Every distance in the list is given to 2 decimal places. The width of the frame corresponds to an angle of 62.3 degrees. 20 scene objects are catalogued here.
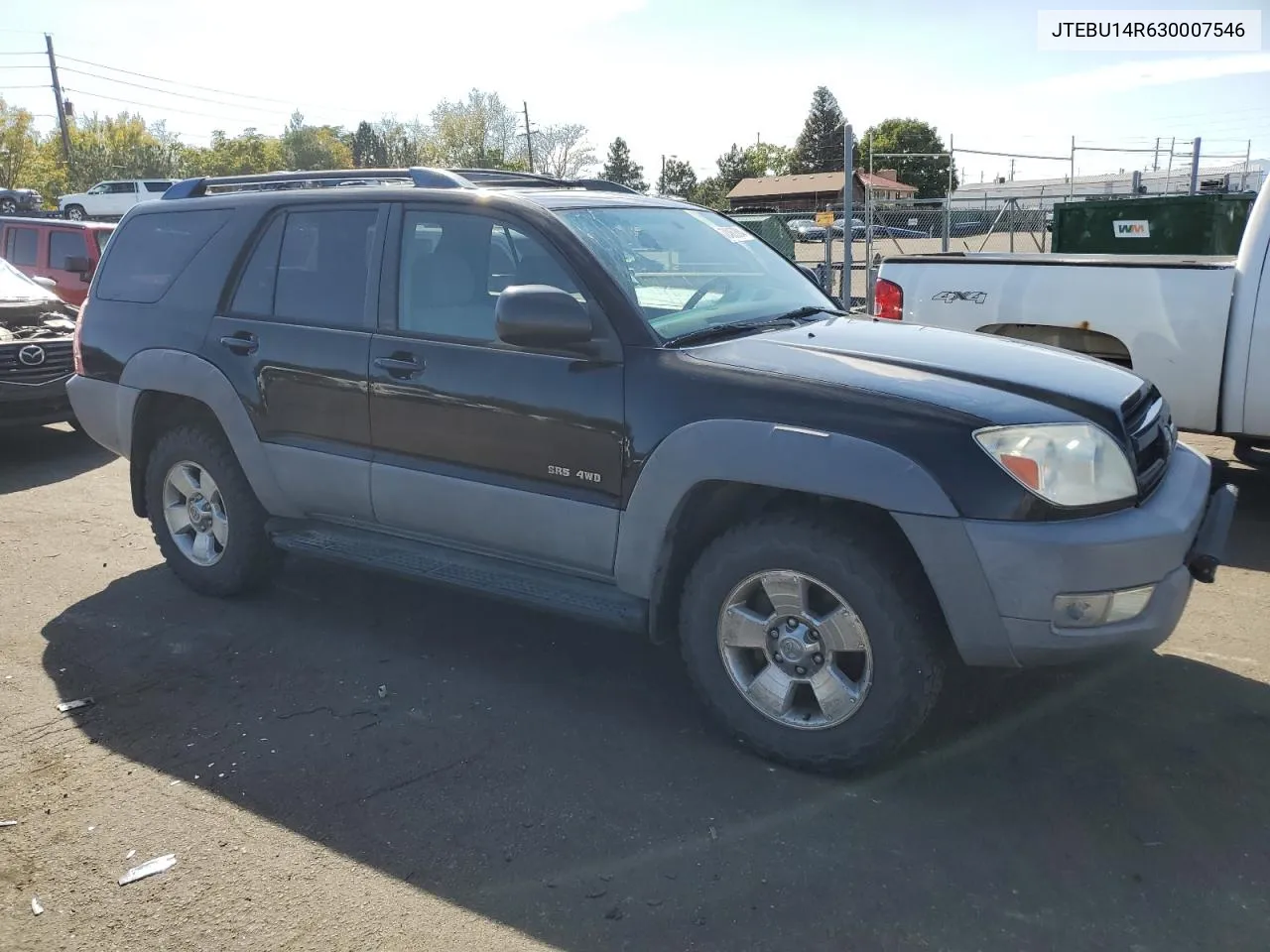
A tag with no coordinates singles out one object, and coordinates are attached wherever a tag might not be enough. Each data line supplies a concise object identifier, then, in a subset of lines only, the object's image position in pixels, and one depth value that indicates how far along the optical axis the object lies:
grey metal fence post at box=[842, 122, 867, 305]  10.91
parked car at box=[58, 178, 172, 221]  42.06
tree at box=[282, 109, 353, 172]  88.56
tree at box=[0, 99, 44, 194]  62.59
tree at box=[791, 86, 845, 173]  96.47
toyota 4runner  3.05
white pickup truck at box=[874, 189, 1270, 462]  5.75
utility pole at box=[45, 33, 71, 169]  53.78
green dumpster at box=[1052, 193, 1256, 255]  10.27
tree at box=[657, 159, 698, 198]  68.06
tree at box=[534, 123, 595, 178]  80.81
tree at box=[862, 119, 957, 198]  78.19
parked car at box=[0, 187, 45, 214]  40.97
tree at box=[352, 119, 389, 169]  85.46
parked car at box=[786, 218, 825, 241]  27.05
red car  12.38
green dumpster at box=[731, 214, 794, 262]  13.17
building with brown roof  71.50
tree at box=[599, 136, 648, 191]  90.38
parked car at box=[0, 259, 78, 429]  7.95
